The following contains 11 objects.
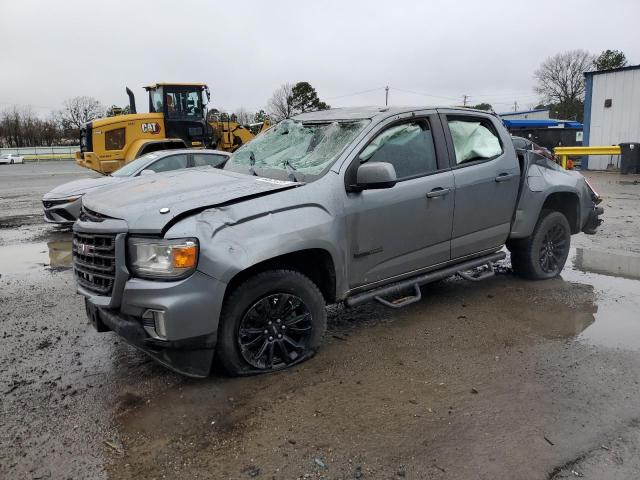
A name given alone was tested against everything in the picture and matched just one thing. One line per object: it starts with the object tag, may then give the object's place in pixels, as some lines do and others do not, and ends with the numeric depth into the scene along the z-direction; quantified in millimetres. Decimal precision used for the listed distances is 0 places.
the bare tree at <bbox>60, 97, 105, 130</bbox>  82938
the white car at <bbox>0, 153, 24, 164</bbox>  51612
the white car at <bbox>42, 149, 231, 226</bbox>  9406
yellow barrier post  22078
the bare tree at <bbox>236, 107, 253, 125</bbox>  77000
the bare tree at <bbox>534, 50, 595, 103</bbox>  75125
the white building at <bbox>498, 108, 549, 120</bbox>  53938
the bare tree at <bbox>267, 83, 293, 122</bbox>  68688
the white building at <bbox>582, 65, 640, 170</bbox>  23688
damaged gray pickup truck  3385
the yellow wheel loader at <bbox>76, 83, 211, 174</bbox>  15656
